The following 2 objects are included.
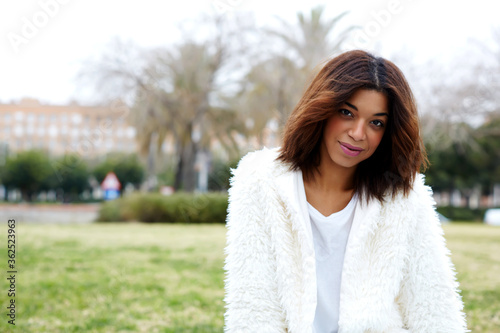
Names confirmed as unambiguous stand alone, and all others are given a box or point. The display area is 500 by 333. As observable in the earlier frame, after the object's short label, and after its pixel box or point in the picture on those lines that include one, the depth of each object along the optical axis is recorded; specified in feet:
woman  5.54
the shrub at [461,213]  111.55
